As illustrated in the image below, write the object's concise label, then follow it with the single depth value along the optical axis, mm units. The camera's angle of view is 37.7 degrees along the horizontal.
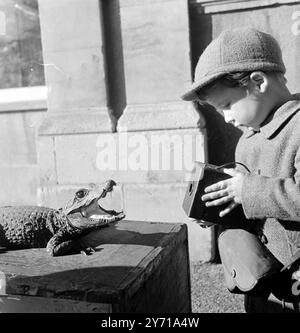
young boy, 1617
